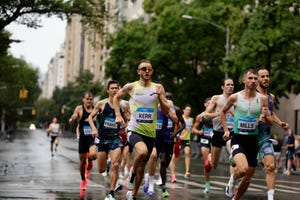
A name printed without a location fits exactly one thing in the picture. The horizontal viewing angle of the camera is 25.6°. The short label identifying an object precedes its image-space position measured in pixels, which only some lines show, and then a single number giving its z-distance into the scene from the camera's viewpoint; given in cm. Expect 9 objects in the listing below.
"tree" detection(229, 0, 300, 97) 2930
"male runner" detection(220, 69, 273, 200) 948
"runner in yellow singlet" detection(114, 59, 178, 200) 993
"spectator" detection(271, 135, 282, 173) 2702
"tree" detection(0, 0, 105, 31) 2741
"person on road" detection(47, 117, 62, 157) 3369
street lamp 3731
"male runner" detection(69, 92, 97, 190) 1313
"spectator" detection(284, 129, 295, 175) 2625
